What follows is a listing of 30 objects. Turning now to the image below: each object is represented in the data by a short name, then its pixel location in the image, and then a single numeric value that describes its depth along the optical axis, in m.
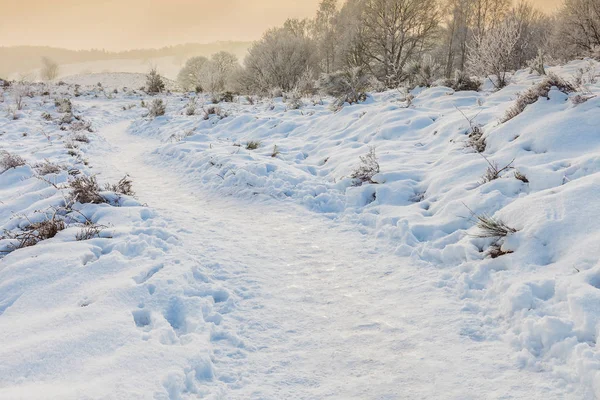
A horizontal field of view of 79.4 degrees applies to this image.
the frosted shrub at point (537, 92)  5.89
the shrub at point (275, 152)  8.05
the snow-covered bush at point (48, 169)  6.71
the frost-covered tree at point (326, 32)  35.06
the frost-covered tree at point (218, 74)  20.84
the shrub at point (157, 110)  15.31
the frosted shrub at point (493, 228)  3.62
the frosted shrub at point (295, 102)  12.87
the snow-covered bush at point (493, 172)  4.70
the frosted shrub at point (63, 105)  16.22
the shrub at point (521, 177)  4.41
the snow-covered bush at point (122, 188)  5.61
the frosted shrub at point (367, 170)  5.91
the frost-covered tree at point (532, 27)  22.64
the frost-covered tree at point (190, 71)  51.87
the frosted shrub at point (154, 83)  25.36
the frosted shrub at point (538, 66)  9.70
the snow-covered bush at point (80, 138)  10.33
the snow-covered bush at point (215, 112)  12.62
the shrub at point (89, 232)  4.04
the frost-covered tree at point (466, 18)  29.64
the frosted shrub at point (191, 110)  14.77
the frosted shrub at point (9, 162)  7.00
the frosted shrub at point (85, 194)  5.00
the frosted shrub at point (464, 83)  10.03
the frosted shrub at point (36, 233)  3.93
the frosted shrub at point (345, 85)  11.16
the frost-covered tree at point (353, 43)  26.39
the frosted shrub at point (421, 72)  11.77
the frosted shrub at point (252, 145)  8.86
